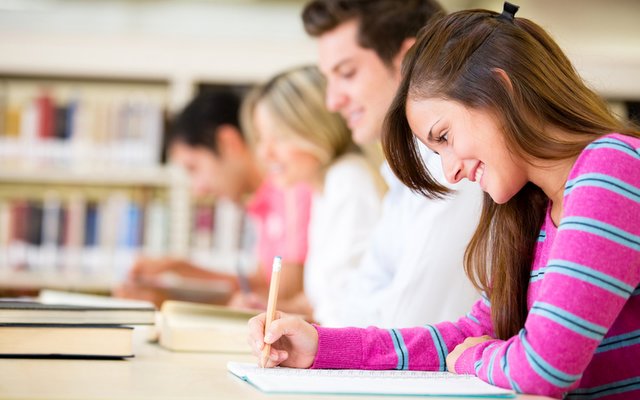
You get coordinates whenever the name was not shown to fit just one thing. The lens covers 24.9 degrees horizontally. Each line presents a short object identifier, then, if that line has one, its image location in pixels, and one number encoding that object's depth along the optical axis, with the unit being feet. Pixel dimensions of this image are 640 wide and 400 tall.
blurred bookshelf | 14.35
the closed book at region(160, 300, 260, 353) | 6.13
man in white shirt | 6.61
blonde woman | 9.29
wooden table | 4.46
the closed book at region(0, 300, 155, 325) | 5.58
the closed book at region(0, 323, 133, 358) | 5.42
